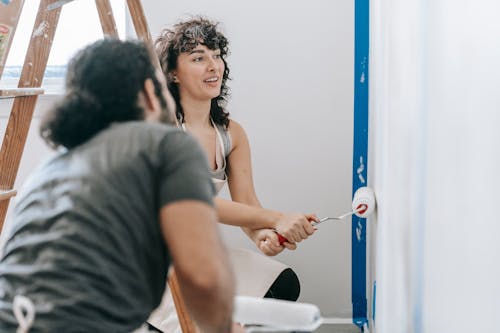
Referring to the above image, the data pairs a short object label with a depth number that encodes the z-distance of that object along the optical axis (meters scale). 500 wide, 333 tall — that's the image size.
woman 2.48
